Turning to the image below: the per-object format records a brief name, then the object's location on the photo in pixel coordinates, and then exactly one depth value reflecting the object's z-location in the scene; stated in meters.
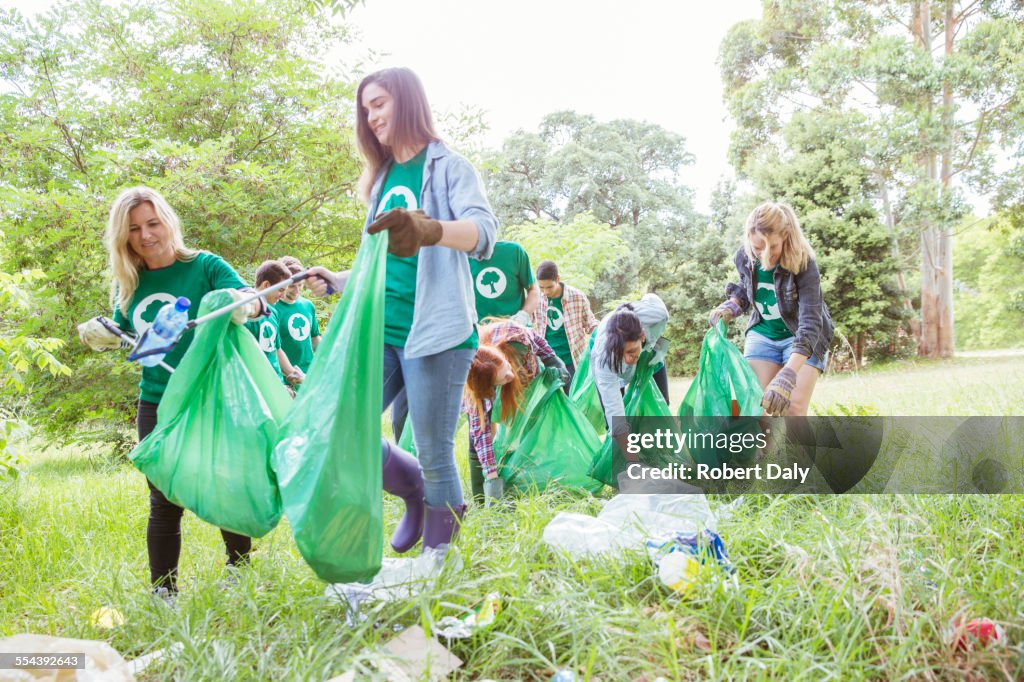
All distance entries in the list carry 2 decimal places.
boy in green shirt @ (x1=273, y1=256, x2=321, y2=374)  3.56
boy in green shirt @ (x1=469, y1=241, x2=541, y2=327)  3.39
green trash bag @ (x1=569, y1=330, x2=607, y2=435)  3.61
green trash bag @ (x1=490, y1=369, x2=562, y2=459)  3.06
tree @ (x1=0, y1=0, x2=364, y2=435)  5.39
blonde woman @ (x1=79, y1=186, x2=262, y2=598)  1.94
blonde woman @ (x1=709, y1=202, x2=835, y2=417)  2.89
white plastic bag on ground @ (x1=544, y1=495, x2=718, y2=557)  1.94
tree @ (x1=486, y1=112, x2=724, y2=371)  15.87
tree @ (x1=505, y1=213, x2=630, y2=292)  9.90
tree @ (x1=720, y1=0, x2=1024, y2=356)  12.44
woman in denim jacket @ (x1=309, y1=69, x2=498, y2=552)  1.71
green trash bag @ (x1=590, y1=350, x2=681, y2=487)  3.04
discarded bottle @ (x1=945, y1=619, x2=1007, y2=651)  1.38
